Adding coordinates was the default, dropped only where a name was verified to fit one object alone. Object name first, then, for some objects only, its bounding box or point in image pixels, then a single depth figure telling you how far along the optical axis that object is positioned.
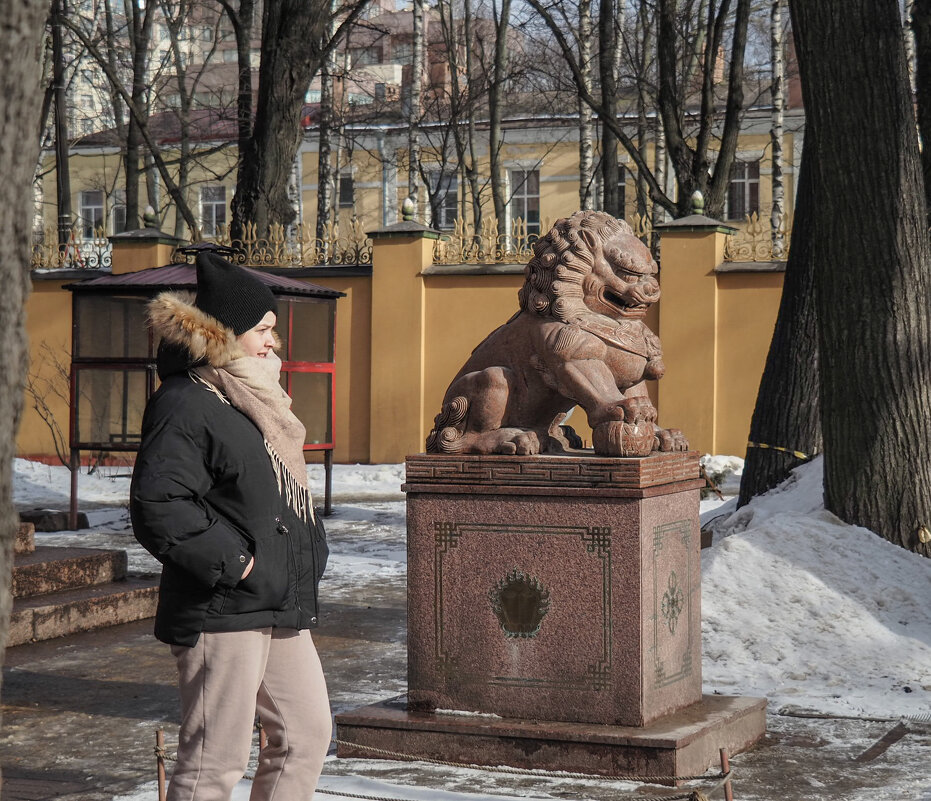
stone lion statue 5.53
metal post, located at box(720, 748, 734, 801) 4.20
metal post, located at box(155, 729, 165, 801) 4.40
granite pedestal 5.18
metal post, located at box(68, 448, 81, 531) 12.29
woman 3.54
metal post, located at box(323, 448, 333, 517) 13.53
